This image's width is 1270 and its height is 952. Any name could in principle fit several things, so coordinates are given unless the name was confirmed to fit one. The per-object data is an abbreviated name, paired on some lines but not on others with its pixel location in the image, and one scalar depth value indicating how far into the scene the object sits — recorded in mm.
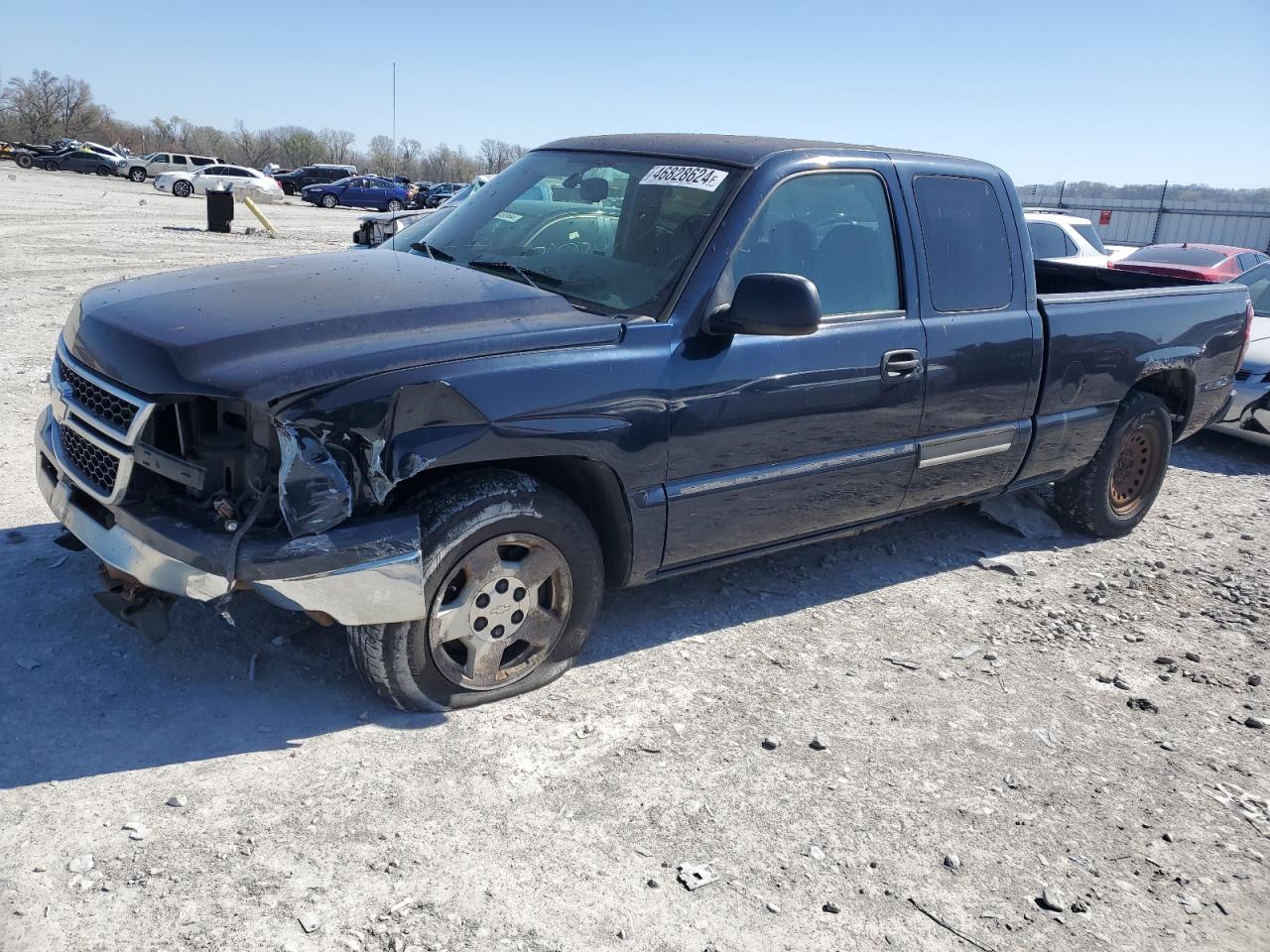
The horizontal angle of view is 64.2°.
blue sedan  42625
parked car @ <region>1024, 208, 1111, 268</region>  12070
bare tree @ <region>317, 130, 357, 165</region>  107281
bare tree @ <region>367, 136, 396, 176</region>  104400
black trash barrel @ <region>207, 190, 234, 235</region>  21406
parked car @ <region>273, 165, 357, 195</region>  48625
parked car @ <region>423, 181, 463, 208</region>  42375
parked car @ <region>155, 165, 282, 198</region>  37594
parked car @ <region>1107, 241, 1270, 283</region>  12000
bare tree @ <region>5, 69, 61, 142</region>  78188
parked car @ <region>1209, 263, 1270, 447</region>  8000
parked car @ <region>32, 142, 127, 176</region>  47625
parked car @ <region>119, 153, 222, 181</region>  46500
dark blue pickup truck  2992
